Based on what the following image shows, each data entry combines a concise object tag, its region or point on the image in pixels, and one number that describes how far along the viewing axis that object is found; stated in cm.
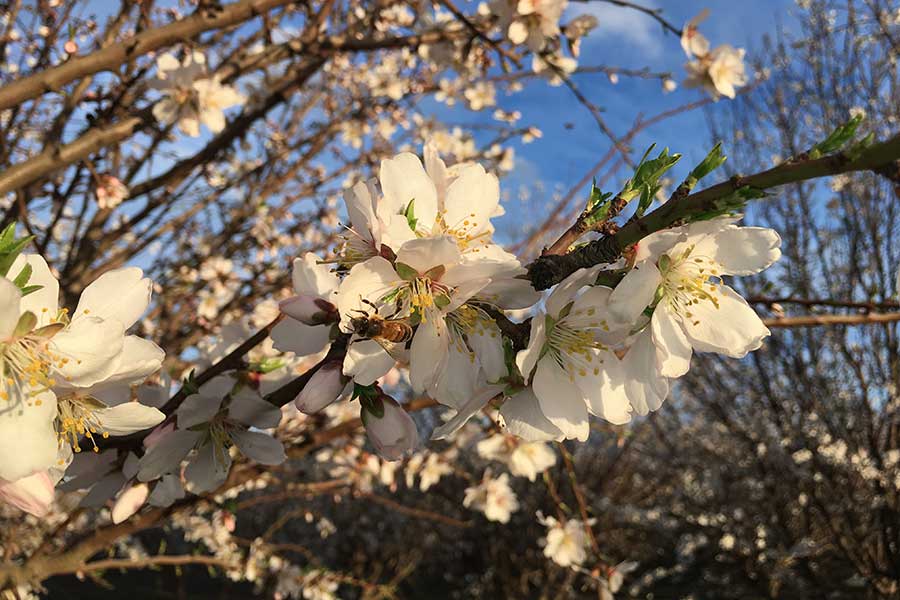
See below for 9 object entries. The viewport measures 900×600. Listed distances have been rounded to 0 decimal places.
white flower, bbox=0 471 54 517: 11
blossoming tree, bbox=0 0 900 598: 11
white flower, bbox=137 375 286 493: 15
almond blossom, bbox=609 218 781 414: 13
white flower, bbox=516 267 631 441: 13
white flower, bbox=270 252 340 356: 14
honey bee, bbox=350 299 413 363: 12
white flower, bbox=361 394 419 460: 13
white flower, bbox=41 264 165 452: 11
